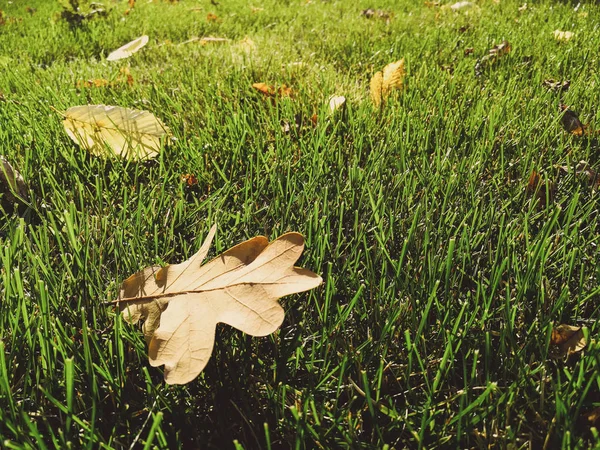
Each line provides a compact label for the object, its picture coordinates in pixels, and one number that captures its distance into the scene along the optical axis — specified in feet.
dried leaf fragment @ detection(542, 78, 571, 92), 1.52
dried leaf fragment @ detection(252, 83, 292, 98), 1.55
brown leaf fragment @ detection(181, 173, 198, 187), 1.14
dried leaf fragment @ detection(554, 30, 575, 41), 2.07
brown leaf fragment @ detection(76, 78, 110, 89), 1.66
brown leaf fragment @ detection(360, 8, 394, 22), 2.84
